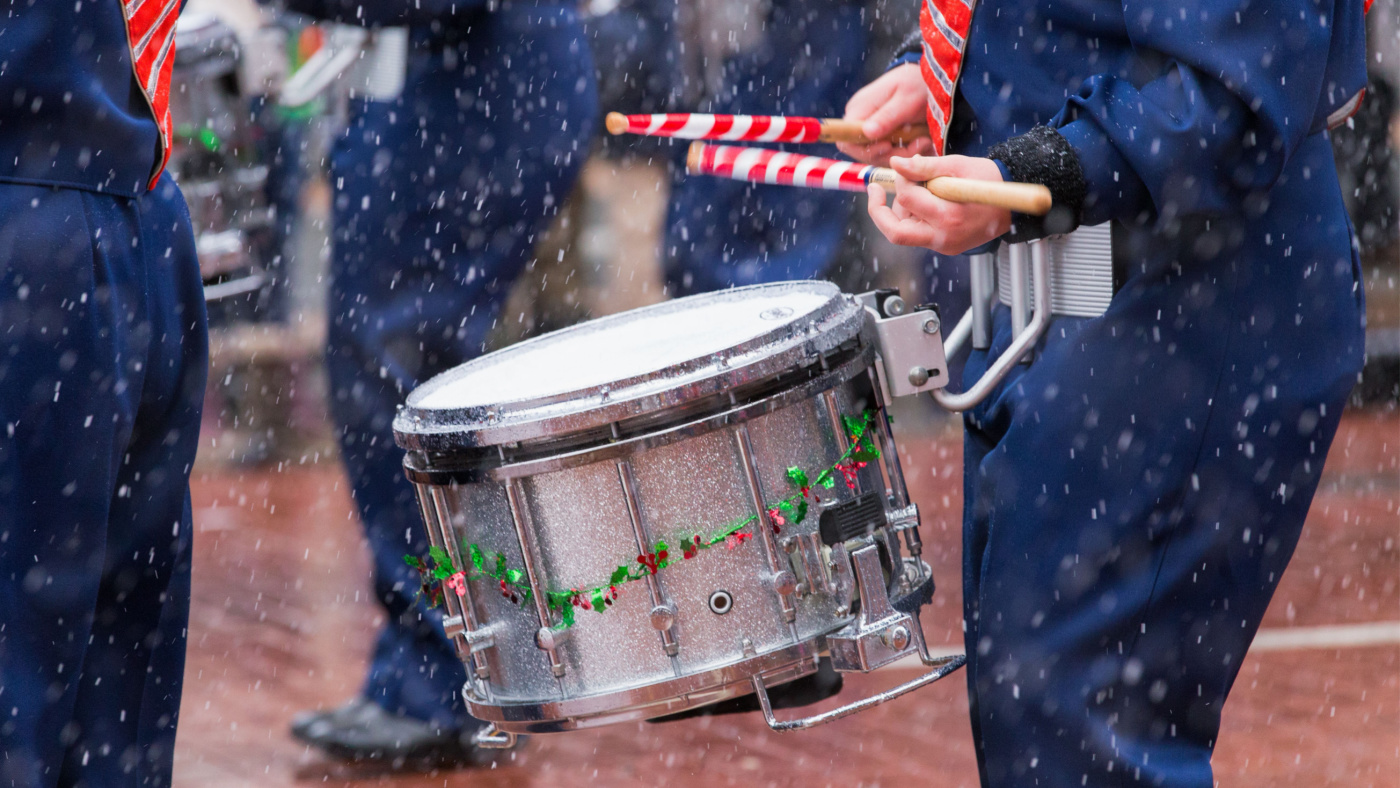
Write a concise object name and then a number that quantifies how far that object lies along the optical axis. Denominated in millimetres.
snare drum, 4075
